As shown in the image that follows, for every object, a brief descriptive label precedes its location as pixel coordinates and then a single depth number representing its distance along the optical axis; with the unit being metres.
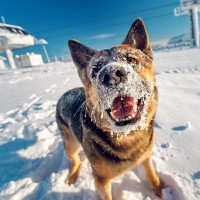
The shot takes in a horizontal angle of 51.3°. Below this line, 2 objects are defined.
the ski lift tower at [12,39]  31.30
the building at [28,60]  35.44
